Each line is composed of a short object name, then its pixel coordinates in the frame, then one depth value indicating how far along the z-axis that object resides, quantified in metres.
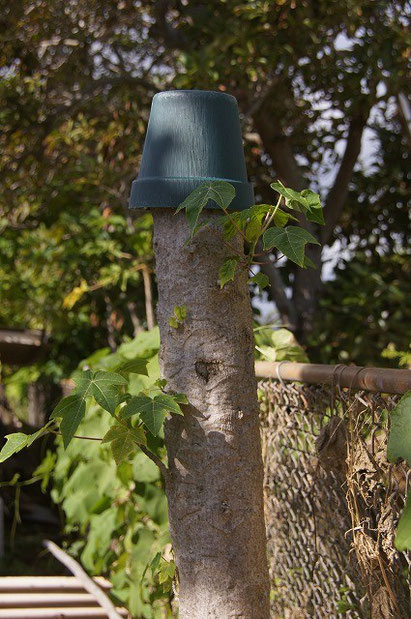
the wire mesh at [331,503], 2.89
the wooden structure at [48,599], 3.98
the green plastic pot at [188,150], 2.92
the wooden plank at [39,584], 4.15
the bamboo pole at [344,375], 2.82
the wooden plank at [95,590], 4.04
